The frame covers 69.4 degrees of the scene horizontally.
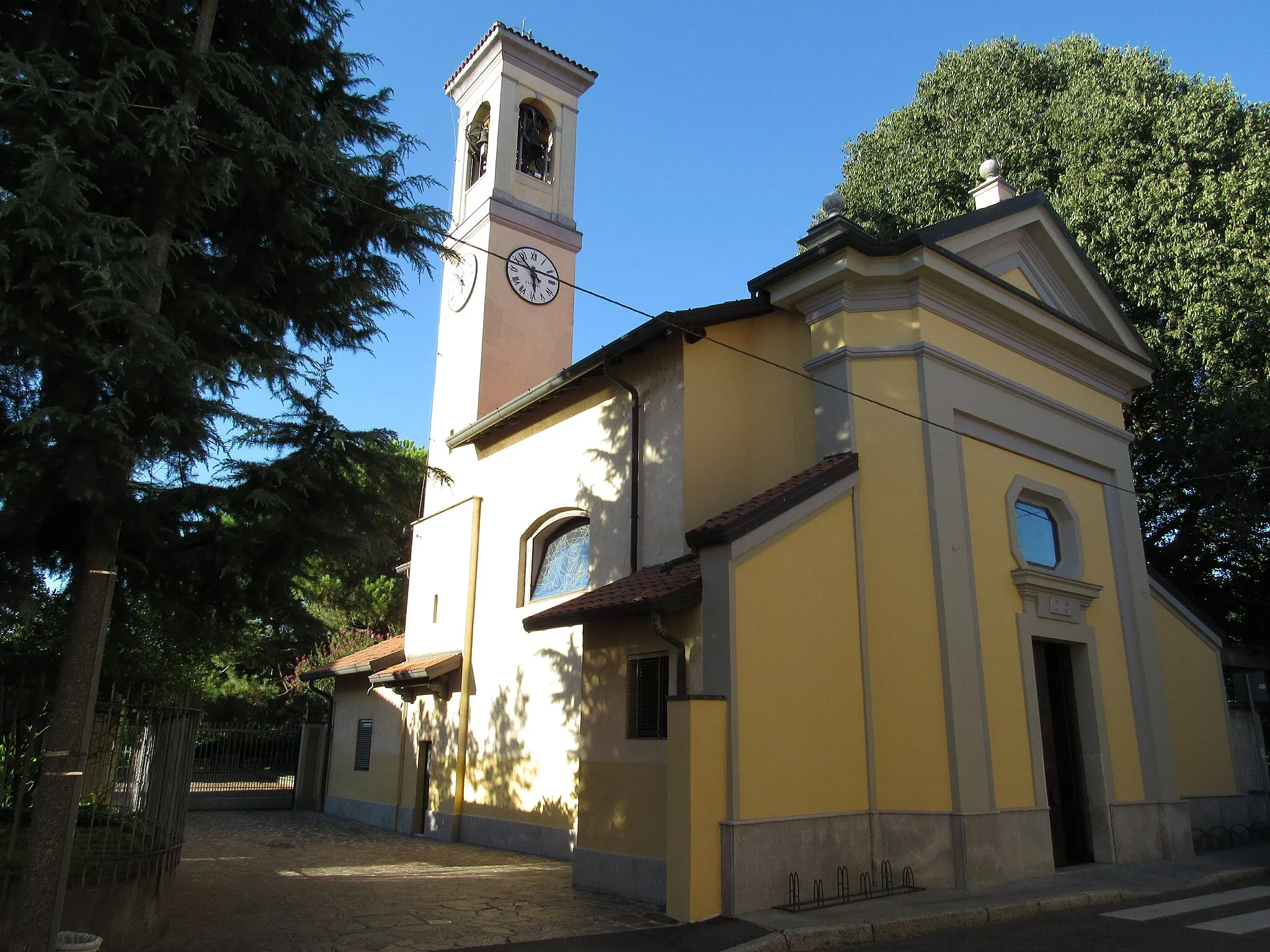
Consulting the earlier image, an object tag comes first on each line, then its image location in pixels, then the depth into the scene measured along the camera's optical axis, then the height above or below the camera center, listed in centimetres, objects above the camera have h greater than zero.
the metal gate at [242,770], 1955 -64
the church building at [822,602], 833 +159
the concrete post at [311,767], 1959 -54
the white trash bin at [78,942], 521 -114
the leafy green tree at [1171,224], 1577 +925
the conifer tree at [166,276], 534 +297
